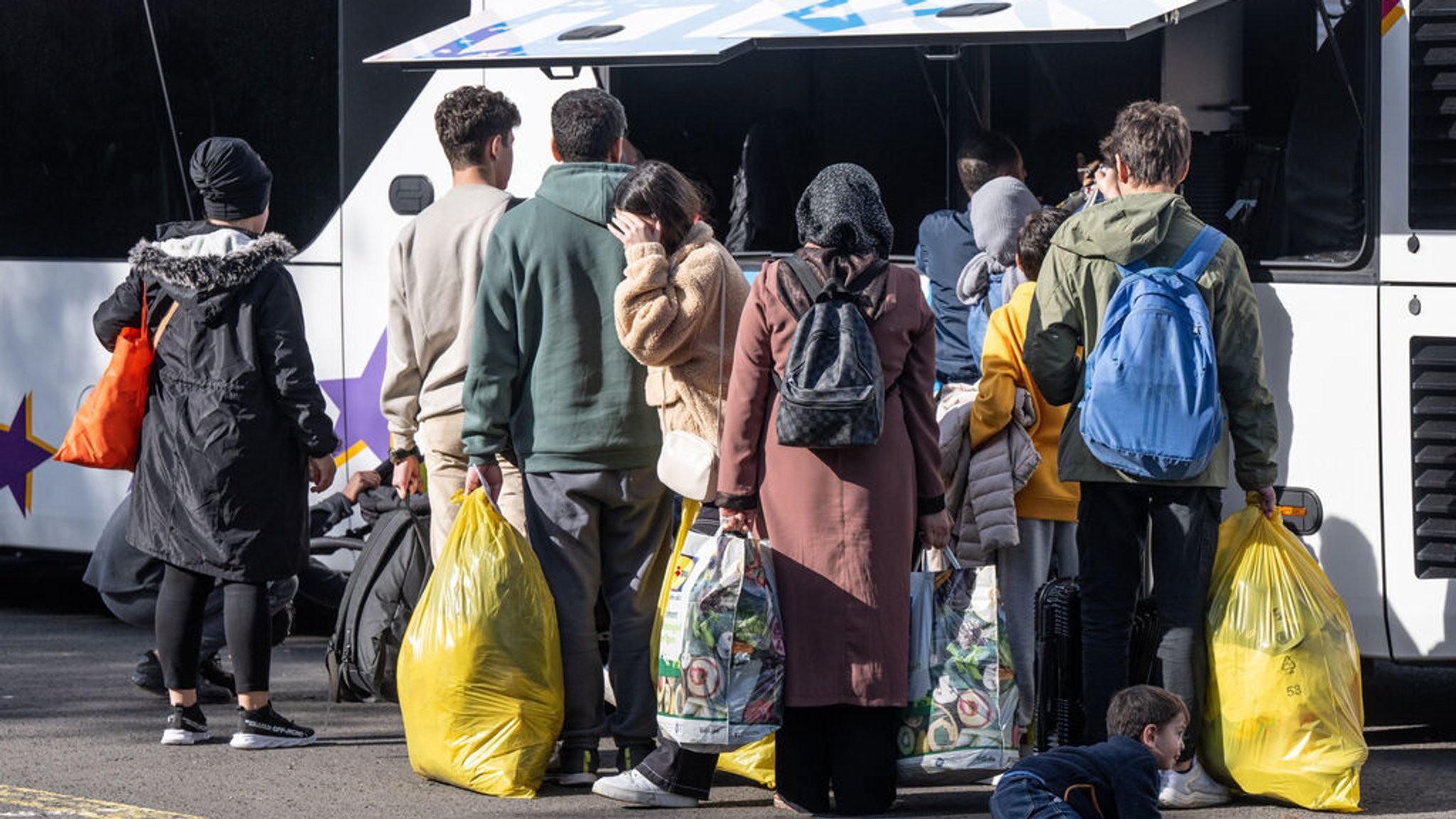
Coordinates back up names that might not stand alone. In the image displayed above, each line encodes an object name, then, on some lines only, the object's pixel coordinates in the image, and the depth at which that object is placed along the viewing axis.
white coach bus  12.31
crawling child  8.94
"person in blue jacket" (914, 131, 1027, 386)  13.34
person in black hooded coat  12.44
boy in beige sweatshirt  12.32
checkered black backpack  10.43
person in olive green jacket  11.11
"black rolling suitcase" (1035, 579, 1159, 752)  11.93
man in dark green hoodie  11.53
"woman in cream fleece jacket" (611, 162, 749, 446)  11.08
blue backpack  10.83
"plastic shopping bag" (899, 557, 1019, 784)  10.77
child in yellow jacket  12.00
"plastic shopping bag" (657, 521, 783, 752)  10.54
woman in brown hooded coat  10.71
